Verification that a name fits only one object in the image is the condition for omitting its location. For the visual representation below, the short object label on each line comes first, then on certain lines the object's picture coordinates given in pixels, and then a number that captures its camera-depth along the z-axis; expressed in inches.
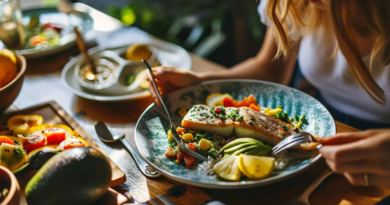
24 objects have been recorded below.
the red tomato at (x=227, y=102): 53.0
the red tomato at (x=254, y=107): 51.2
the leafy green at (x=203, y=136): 45.7
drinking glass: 69.2
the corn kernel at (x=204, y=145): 42.8
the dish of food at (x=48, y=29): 77.7
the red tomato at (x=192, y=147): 43.1
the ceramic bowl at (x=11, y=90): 51.9
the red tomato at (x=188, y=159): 41.2
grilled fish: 44.2
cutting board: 42.5
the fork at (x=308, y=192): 35.9
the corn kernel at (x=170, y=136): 46.9
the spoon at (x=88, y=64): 67.9
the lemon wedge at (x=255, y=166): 37.2
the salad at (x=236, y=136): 38.3
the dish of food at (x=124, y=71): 63.2
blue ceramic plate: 37.9
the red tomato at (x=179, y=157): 42.4
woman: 32.8
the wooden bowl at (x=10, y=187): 33.0
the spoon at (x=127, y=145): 43.1
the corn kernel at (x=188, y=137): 45.4
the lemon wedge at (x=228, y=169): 37.7
